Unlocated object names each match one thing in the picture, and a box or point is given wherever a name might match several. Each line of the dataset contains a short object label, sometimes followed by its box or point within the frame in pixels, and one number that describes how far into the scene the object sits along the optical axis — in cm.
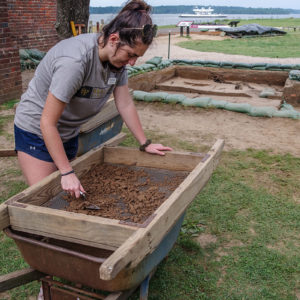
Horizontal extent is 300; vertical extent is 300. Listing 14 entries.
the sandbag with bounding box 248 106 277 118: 613
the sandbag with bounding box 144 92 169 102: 687
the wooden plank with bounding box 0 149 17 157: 270
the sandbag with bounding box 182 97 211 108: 660
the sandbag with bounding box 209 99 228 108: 656
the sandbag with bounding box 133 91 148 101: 697
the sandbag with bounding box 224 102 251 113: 636
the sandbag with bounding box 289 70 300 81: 763
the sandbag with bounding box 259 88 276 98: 816
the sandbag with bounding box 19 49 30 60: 1021
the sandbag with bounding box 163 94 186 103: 680
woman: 177
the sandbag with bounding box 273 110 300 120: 602
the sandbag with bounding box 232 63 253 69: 986
